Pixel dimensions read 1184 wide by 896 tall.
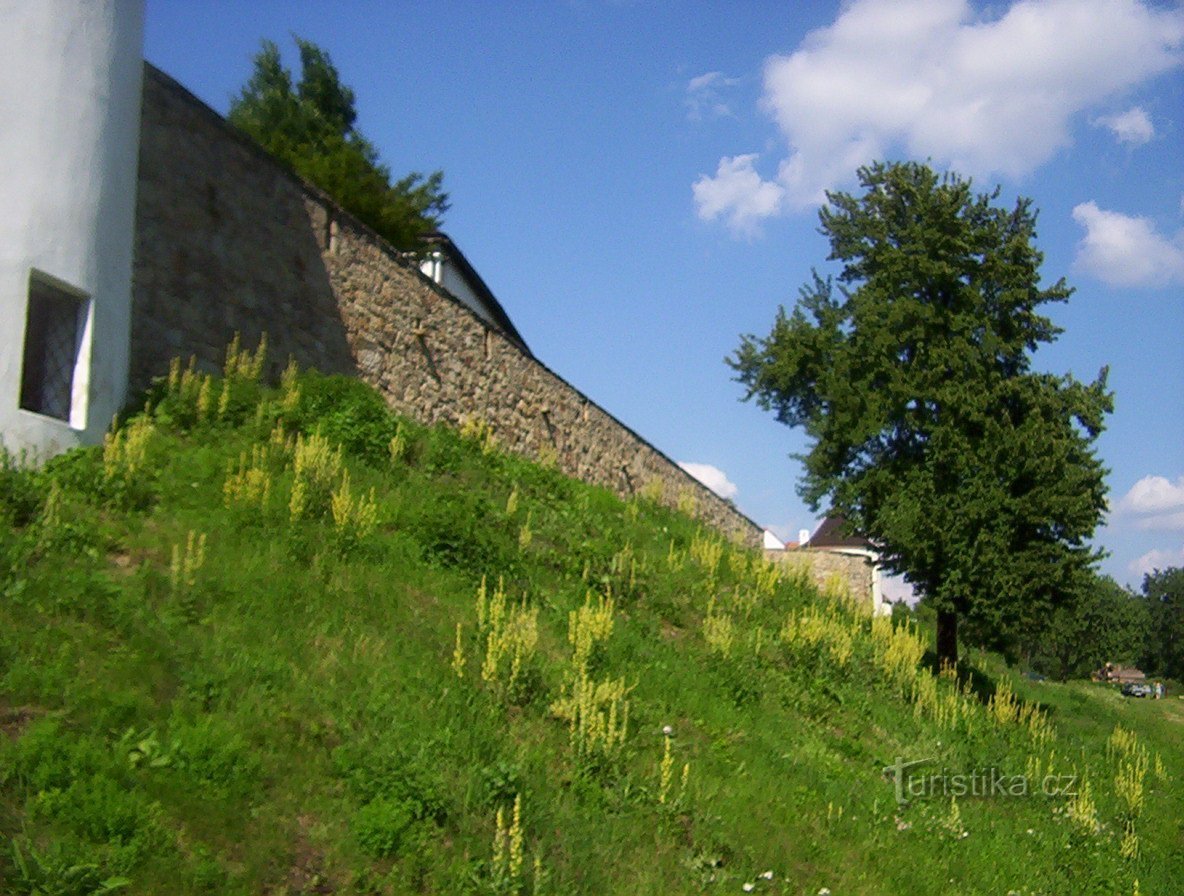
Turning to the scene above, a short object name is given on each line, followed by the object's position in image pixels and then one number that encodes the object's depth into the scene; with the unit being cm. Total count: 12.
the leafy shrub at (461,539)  982
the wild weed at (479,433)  1519
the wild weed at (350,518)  899
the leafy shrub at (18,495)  781
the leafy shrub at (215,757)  560
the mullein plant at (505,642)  766
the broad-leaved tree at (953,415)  1834
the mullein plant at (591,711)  732
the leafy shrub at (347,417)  1167
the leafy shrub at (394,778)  598
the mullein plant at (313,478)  918
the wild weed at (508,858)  575
